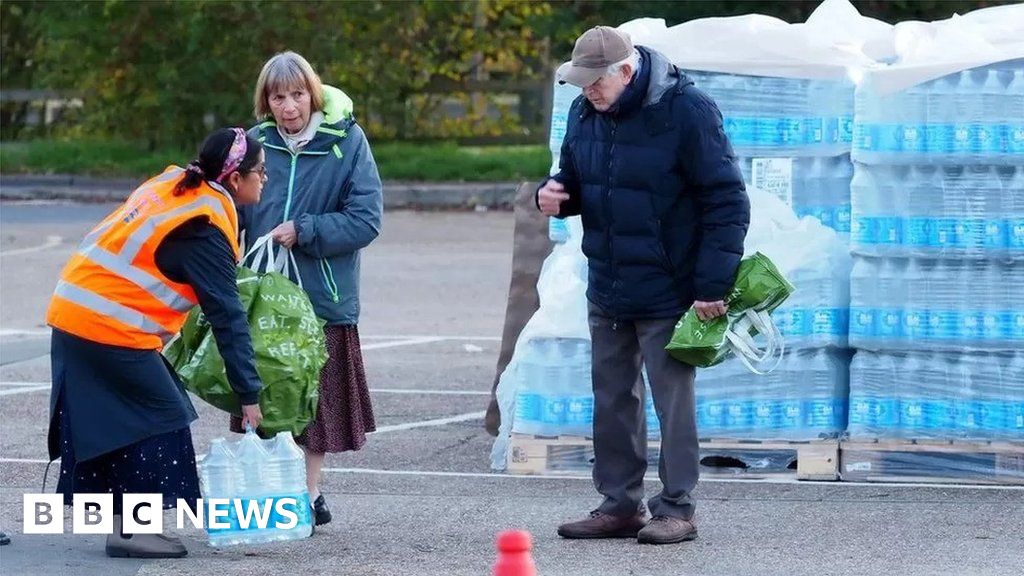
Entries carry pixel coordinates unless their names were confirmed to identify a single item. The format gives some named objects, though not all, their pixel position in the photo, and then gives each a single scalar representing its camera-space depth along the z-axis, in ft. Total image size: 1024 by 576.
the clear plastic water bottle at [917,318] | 50.34
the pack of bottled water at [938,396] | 50.19
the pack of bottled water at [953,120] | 49.70
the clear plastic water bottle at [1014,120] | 49.62
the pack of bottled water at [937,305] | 50.16
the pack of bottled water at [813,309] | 50.70
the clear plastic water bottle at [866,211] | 50.34
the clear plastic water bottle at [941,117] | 49.88
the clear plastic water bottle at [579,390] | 51.19
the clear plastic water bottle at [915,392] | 50.42
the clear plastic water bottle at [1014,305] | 50.01
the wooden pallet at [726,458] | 50.44
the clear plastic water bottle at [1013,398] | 50.06
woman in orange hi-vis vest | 39.55
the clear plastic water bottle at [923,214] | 50.14
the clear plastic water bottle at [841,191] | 51.60
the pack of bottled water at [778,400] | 50.85
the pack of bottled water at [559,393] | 51.21
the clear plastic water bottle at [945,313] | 50.31
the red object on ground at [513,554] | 29.14
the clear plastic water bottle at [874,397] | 50.47
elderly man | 41.88
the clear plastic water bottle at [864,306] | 50.42
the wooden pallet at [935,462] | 50.19
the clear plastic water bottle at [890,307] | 50.31
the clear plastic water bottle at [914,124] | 49.93
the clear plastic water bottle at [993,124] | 49.70
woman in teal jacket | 43.14
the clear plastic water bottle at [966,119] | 49.75
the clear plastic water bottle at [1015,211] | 49.73
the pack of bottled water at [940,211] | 49.90
